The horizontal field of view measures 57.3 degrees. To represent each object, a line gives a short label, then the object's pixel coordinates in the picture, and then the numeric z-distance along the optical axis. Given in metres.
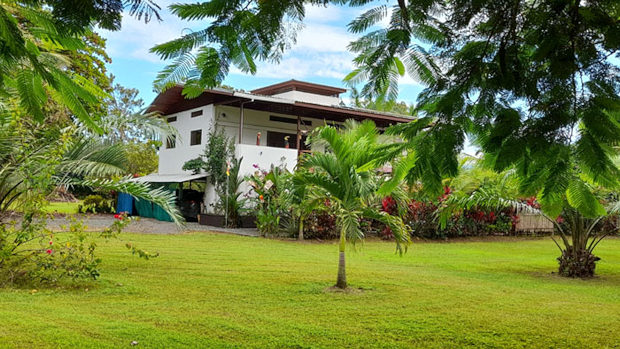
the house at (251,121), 22.30
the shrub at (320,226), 17.55
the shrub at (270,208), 17.55
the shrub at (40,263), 7.56
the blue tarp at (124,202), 25.07
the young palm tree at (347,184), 8.13
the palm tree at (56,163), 7.81
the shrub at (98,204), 24.50
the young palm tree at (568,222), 11.05
